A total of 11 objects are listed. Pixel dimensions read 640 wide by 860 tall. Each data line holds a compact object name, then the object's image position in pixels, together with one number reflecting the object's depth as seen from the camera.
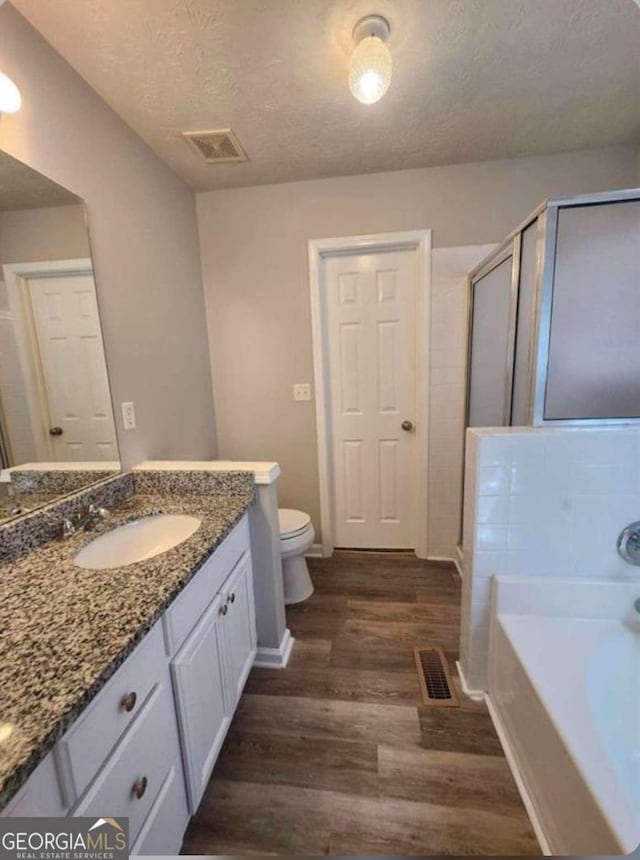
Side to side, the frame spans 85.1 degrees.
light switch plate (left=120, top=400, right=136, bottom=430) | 1.54
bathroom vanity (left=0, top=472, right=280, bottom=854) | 0.55
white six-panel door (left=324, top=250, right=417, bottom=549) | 2.23
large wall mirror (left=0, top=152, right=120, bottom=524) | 1.05
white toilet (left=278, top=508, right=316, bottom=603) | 1.88
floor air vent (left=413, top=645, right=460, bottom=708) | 1.40
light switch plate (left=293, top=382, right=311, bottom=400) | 2.33
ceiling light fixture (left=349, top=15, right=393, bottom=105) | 1.11
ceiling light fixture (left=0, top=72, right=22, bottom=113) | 0.99
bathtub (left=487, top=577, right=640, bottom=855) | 0.78
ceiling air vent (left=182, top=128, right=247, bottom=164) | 1.64
